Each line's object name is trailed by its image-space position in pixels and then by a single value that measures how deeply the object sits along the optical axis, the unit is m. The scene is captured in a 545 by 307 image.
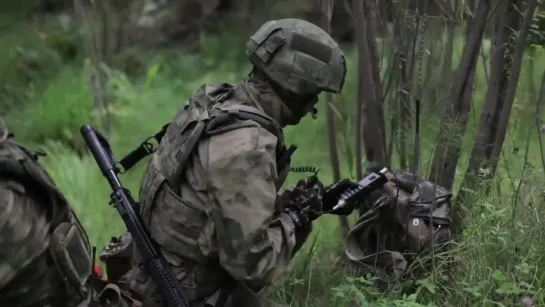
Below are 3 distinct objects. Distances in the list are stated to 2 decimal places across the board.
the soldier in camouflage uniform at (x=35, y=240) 4.01
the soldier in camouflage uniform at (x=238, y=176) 4.54
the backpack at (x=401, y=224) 5.75
